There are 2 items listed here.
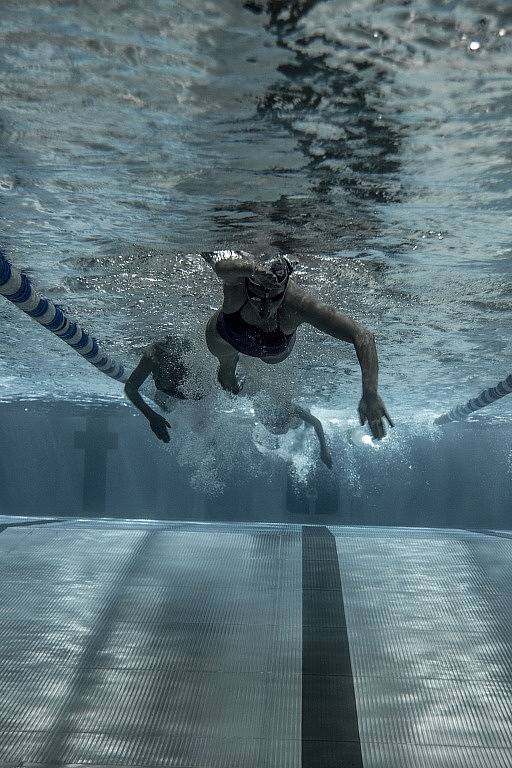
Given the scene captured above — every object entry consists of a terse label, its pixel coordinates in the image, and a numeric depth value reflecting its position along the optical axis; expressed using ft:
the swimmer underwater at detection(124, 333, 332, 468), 25.62
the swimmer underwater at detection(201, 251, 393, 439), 16.10
